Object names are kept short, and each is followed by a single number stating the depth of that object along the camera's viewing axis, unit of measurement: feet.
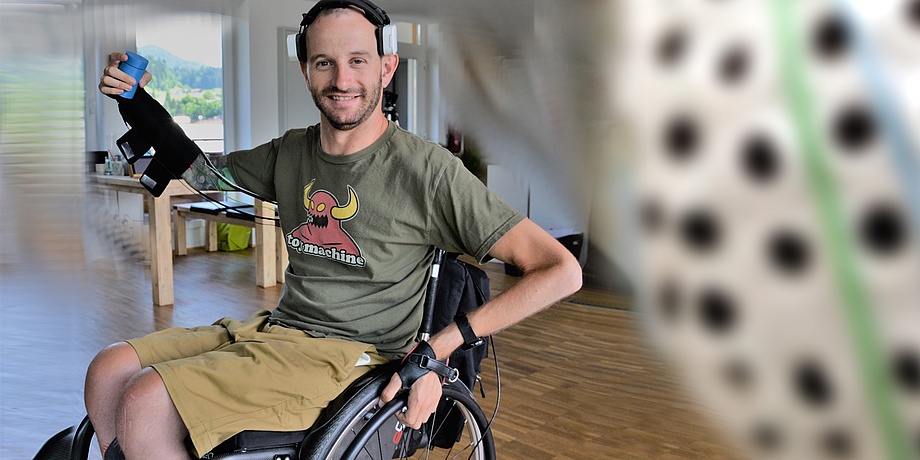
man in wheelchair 3.21
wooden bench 11.78
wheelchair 3.15
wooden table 10.52
